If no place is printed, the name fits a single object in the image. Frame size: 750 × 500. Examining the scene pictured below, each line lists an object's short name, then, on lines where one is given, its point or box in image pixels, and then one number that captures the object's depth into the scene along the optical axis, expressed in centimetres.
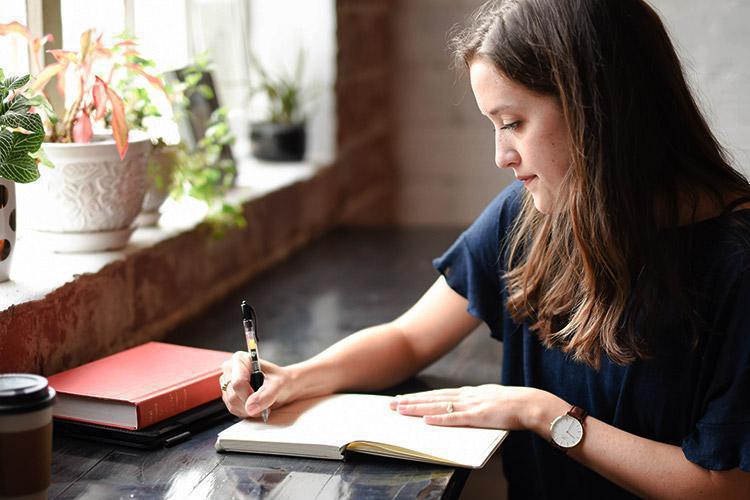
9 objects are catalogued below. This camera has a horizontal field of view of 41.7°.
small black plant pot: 287
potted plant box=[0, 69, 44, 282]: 133
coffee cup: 108
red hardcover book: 136
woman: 132
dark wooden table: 121
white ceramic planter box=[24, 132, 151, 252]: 161
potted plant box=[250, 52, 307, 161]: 287
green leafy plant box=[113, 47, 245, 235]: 184
